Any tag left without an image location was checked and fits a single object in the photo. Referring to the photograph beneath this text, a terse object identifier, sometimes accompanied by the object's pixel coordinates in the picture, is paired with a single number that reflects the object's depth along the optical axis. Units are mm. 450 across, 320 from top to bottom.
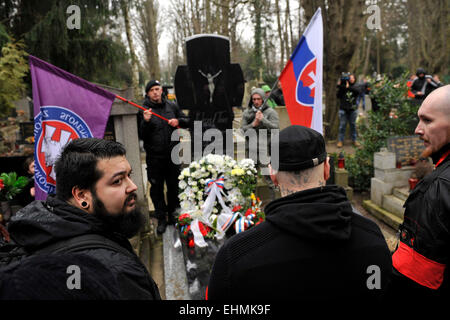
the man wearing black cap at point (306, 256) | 1211
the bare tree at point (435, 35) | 18281
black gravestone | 5312
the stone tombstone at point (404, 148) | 5660
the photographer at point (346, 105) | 8938
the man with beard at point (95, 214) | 1216
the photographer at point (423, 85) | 9922
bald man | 1653
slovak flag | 3883
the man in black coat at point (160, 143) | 4773
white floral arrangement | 4289
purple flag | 3514
